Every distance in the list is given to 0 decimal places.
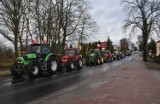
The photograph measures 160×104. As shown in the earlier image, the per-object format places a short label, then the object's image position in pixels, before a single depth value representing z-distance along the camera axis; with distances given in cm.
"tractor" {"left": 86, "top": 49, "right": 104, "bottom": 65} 1688
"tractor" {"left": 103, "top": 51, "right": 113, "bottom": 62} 2094
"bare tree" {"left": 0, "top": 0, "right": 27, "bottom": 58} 1372
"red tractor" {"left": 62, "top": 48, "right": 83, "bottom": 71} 1191
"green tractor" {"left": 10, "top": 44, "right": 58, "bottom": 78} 865
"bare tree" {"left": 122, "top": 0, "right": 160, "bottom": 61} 2244
